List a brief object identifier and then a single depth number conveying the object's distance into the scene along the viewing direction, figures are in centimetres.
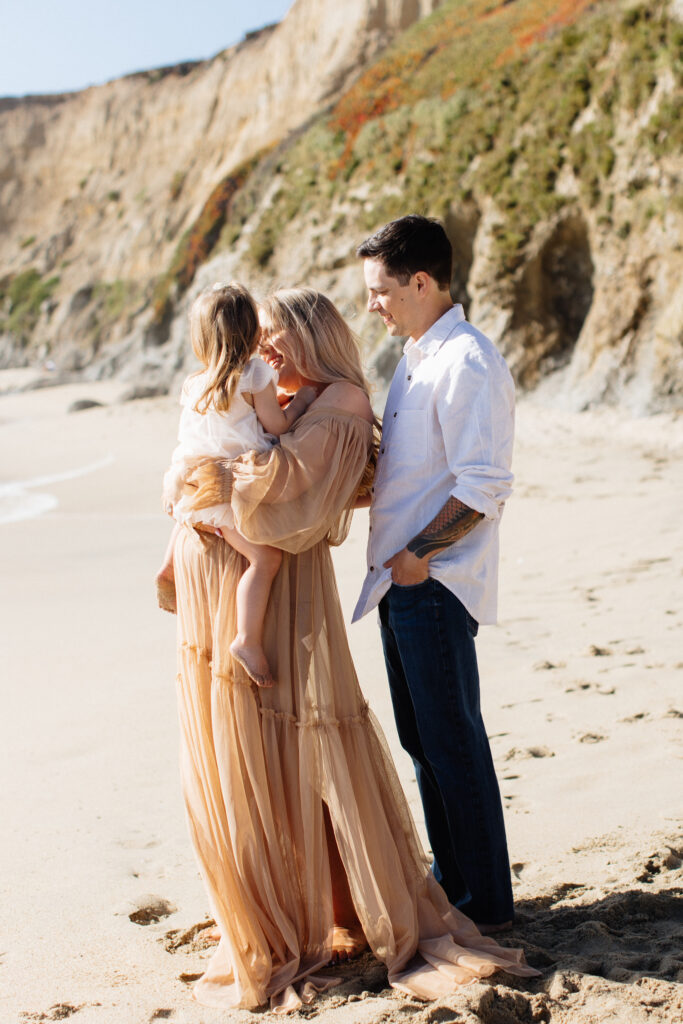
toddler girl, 254
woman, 253
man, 255
